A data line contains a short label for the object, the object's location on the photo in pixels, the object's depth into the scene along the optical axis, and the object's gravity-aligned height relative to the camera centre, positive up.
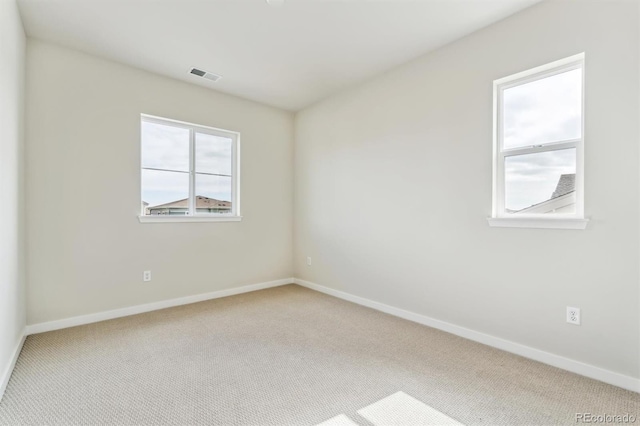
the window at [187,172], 3.53 +0.48
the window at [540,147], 2.20 +0.50
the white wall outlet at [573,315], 2.15 -0.73
